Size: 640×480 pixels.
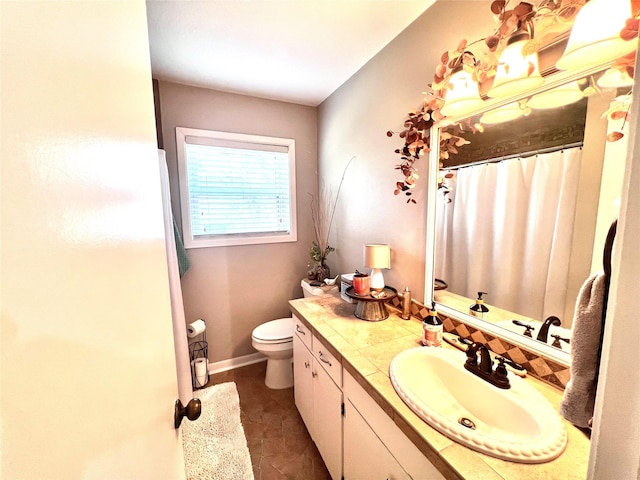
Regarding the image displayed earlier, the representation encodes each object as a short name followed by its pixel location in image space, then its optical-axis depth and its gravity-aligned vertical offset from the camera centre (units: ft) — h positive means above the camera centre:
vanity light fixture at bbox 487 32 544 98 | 3.01 +1.72
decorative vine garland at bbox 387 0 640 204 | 2.65 +1.97
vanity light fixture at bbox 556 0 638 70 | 2.36 +1.69
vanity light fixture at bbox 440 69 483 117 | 3.67 +1.71
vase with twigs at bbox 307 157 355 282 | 7.88 -0.58
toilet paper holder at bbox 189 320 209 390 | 7.13 -4.18
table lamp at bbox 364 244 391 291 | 5.26 -1.03
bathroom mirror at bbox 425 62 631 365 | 2.71 +0.06
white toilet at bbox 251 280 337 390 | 6.66 -3.52
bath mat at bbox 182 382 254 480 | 4.71 -4.77
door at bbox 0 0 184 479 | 0.63 -0.13
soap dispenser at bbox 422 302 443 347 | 3.89 -1.86
